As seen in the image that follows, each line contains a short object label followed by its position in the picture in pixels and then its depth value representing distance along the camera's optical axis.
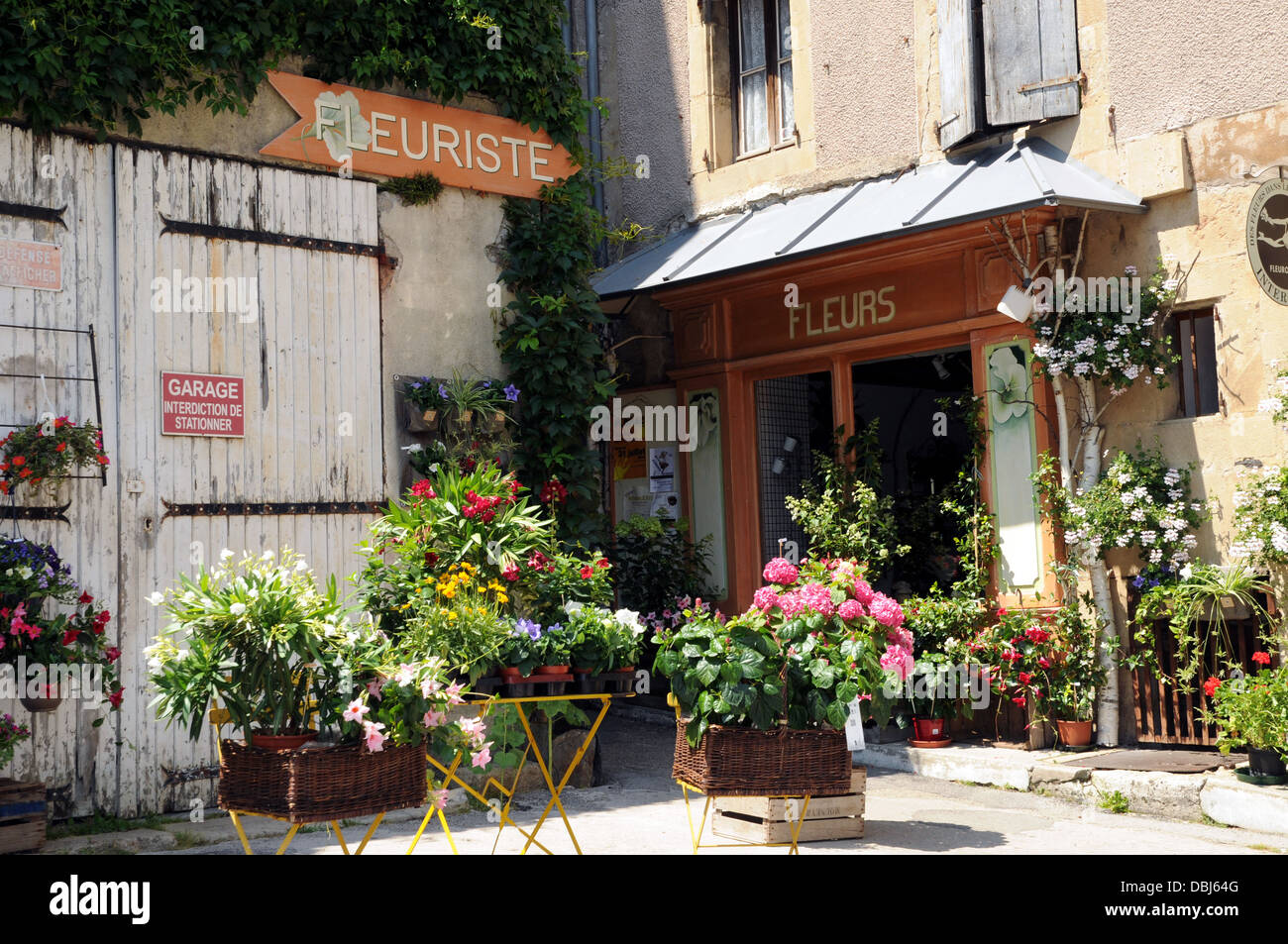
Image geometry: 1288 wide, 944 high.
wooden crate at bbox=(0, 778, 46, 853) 6.42
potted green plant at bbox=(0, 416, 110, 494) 6.86
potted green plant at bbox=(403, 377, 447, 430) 8.71
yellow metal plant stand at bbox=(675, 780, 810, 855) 5.98
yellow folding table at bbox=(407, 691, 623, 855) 5.31
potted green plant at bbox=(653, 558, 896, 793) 5.86
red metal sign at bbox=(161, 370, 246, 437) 7.68
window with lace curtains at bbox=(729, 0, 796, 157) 11.34
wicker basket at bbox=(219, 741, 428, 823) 4.80
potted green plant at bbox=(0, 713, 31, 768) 6.28
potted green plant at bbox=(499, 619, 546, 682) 5.72
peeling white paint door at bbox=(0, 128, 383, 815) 7.26
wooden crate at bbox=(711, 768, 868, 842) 6.59
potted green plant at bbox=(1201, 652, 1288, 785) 7.17
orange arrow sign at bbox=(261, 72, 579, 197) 8.40
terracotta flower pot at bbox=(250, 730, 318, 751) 4.98
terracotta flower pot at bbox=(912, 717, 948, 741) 9.20
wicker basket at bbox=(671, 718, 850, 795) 5.86
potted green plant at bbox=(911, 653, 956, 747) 9.16
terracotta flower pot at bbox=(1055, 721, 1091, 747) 8.68
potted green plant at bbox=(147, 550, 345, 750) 4.88
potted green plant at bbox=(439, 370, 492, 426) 8.90
